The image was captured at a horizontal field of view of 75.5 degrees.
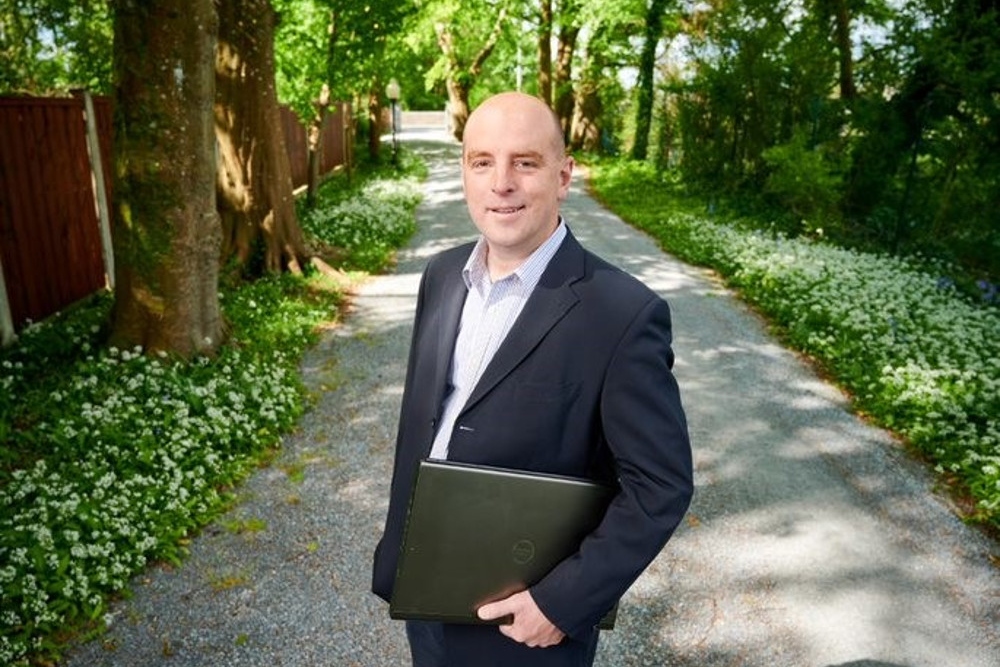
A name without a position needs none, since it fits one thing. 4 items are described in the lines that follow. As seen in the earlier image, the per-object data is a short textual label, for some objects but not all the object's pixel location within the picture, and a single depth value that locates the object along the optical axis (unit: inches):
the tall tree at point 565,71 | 1112.8
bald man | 63.4
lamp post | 930.1
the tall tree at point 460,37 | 999.6
